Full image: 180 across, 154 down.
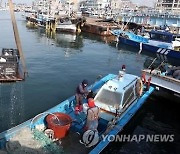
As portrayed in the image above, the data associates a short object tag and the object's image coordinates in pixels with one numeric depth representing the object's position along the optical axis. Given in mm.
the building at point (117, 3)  91097
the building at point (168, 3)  78129
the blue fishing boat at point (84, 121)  5394
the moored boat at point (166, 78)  8795
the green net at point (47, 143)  5366
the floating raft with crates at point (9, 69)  8150
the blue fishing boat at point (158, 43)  19075
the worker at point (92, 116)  5592
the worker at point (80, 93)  7224
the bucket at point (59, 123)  5819
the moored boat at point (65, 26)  31675
